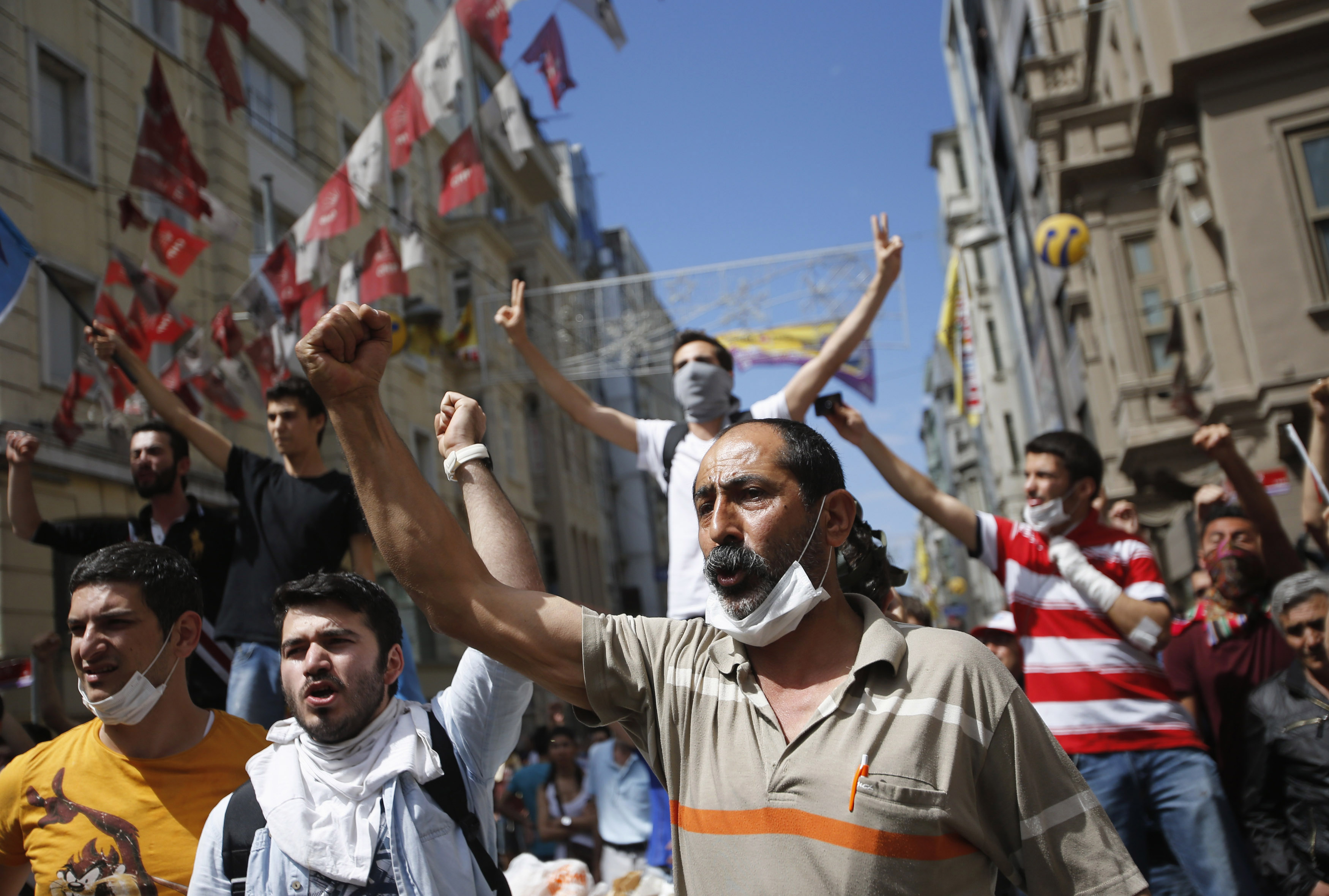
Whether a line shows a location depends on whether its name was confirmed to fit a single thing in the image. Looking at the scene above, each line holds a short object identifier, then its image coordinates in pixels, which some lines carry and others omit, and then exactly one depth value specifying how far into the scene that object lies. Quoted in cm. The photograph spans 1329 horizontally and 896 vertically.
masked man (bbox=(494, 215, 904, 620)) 425
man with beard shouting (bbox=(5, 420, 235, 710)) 443
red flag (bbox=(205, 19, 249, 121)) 1086
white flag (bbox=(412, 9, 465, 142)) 1106
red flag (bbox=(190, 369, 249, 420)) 1166
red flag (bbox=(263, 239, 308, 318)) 1195
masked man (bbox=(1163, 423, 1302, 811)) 471
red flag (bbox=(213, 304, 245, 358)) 1167
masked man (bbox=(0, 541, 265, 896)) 296
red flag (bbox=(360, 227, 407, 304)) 1278
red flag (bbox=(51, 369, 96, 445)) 1055
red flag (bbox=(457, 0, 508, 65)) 1052
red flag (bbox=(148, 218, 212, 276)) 1056
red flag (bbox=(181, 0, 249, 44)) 1002
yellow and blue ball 1597
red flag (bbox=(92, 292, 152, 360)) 1030
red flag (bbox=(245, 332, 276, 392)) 1165
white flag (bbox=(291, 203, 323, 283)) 1162
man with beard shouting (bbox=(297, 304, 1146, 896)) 200
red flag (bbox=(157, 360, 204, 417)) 1129
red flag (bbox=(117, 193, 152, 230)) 1106
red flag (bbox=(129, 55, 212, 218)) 1033
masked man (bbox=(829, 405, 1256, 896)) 373
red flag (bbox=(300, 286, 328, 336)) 1243
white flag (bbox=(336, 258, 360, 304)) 1309
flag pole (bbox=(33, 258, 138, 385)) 533
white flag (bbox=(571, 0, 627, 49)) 1058
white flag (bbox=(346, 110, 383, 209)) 1147
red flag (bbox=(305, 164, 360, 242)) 1145
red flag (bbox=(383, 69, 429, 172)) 1127
